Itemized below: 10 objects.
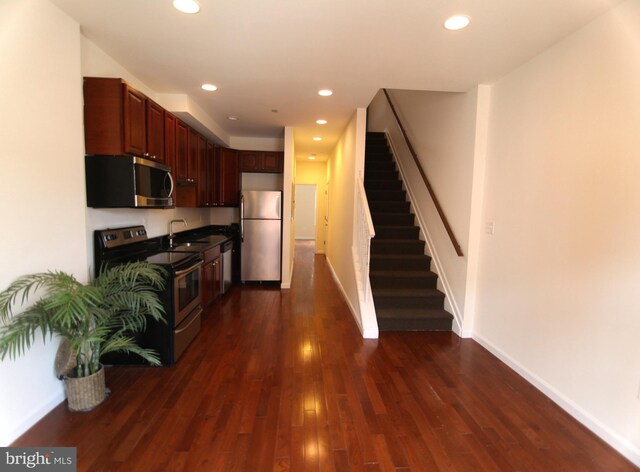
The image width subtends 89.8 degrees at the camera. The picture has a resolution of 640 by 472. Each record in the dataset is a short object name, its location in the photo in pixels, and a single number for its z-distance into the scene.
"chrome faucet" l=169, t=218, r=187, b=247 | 3.96
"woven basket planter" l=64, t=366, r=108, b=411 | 2.06
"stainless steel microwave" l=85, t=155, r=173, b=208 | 2.46
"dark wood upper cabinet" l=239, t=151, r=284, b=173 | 5.69
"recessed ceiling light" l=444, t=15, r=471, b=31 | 2.03
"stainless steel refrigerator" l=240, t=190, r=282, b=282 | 5.36
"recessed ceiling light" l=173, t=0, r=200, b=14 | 1.93
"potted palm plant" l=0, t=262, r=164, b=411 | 1.73
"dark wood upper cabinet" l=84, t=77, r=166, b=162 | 2.42
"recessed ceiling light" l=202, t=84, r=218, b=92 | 3.31
